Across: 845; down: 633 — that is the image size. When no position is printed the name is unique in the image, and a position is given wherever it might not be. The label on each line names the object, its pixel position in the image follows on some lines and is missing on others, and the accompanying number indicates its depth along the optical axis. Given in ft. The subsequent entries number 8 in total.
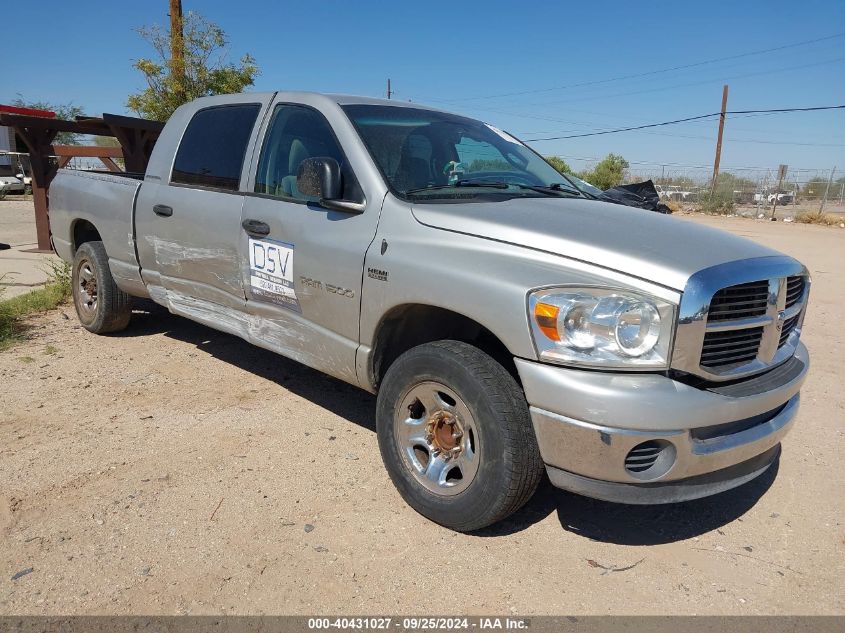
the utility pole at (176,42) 48.39
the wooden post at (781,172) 103.81
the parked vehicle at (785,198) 109.60
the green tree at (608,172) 134.88
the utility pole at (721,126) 116.26
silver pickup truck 7.96
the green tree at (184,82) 49.42
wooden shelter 31.00
